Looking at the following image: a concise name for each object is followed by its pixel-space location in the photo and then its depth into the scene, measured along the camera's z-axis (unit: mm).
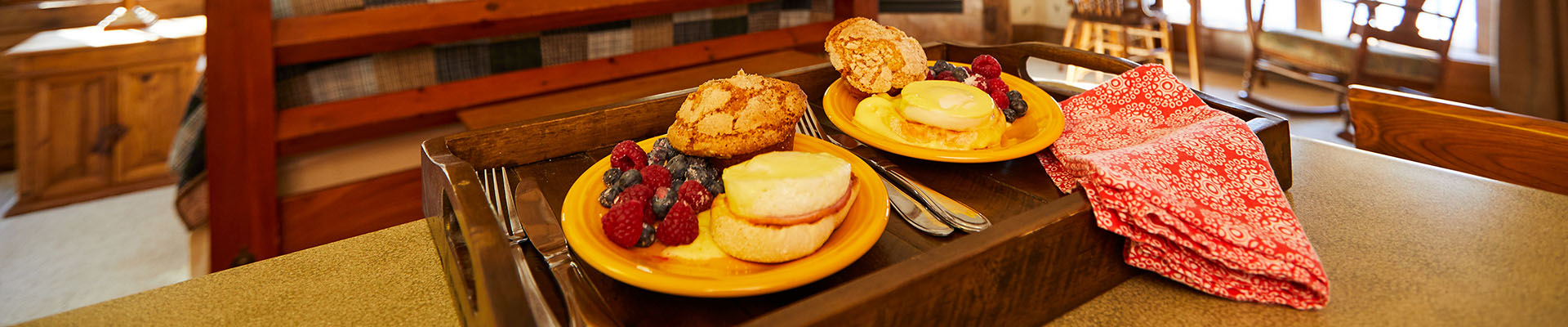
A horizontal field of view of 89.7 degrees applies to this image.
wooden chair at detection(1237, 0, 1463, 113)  3166
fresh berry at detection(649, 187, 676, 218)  696
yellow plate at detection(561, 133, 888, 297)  579
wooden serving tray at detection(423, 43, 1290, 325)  514
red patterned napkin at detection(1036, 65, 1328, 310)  651
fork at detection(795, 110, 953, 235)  731
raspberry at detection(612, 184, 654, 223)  694
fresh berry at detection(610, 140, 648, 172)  776
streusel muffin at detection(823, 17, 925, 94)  1026
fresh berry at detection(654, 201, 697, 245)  659
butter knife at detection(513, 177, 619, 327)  584
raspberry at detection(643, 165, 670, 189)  732
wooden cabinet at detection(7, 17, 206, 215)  2986
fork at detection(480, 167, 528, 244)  713
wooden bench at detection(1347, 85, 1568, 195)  963
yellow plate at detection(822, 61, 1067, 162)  873
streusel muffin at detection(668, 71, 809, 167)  787
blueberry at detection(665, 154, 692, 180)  767
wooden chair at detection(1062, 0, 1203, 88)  3900
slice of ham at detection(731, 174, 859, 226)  630
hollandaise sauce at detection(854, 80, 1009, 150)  905
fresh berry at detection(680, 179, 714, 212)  702
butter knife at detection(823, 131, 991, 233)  733
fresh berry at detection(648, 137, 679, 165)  800
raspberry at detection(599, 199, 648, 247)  648
